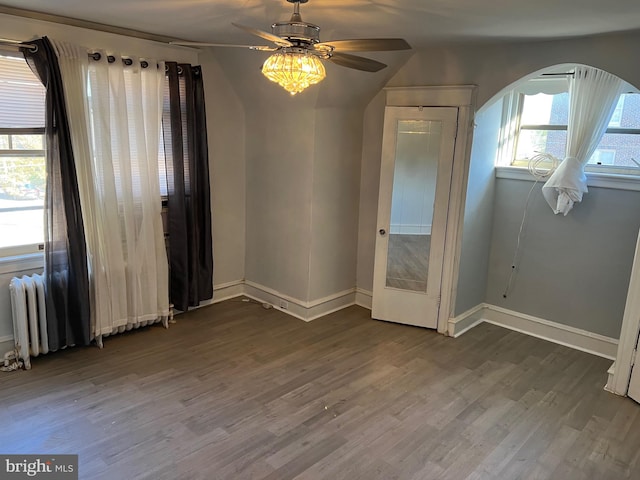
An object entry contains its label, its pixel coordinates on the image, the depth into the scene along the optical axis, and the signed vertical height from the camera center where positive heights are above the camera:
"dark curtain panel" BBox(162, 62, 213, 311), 4.13 -0.35
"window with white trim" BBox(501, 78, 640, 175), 3.89 +0.27
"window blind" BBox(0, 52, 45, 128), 3.33 +0.30
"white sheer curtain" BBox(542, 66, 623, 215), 3.79 +0.29
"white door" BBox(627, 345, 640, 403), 3.39 -1.52
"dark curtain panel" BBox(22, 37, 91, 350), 3.38 -0.64
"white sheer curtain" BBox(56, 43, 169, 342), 3.60 -0.29
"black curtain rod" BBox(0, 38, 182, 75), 3.24 +0.63
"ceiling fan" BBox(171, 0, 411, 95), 2.17 +0.47
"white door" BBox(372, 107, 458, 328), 4.16 -0.50
